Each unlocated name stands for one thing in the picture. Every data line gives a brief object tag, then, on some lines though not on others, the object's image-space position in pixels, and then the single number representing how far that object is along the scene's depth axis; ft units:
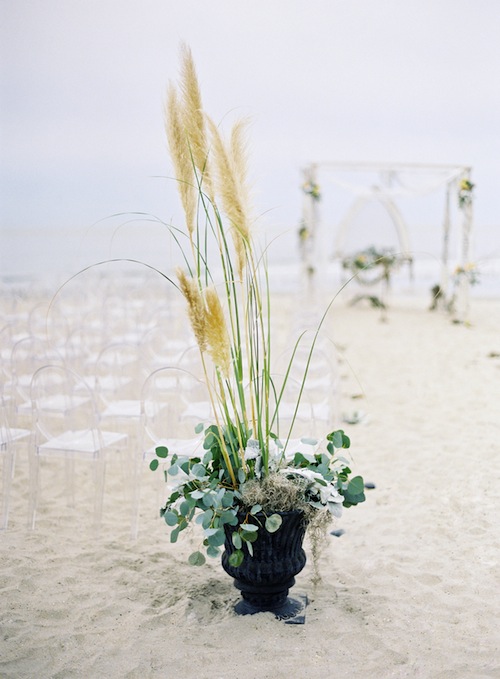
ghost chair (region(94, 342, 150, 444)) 11.39
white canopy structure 30.86
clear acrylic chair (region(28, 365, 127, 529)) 9.66
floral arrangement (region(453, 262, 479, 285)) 30.16
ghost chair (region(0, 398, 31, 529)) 9.76
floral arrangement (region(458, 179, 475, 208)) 29.94
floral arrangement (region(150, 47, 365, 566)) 5.87
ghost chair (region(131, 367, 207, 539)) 9.63
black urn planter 6.92
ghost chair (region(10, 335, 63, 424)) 11.93
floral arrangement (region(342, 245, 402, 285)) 35.83
